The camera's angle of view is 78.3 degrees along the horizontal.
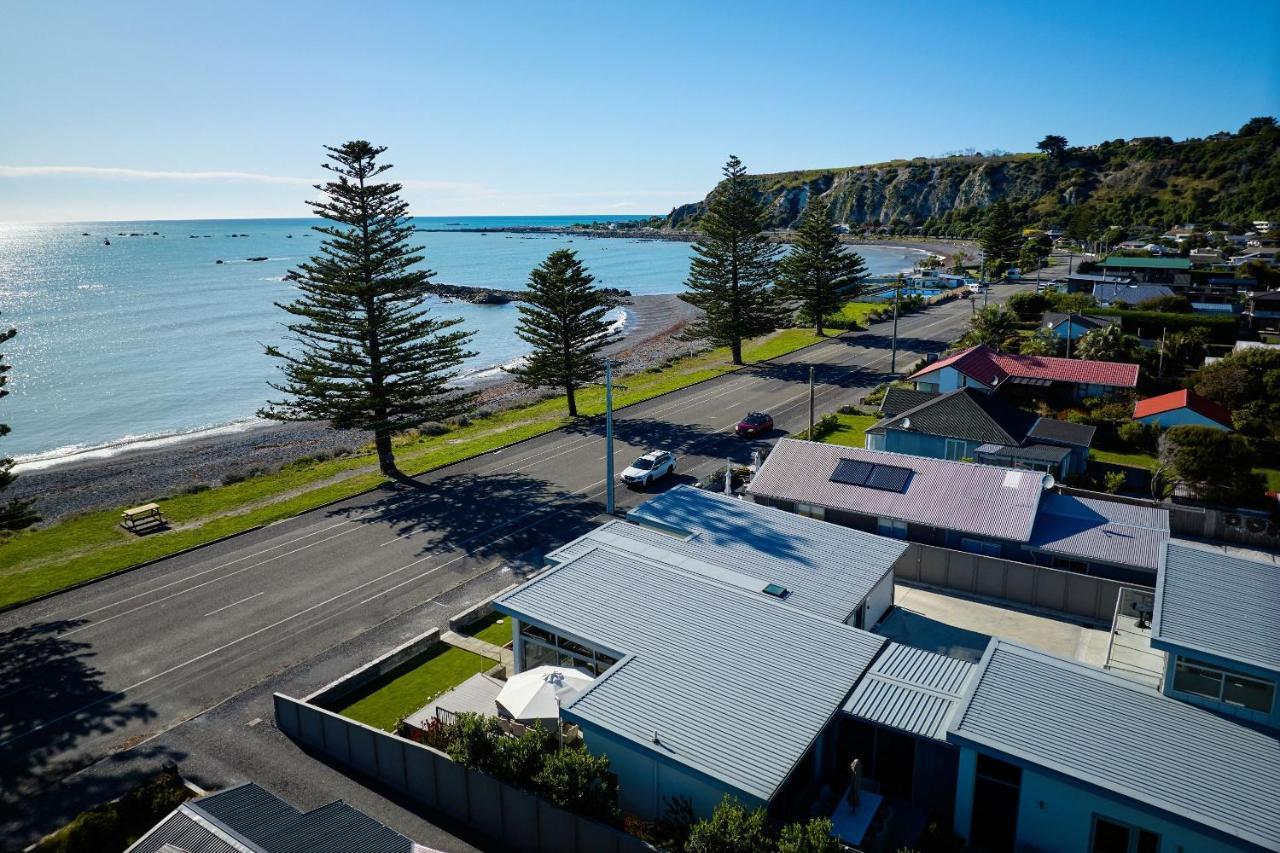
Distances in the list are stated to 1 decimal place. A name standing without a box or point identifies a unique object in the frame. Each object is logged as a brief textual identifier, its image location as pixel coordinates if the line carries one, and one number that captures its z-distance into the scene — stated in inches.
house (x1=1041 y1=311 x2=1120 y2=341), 2317.1
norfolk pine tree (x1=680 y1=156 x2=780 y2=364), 2591.0
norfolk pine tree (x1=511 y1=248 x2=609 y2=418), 1998.0
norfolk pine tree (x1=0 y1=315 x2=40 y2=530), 1090.1
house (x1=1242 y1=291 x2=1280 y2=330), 2655.0
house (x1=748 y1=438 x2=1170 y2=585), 1032.2
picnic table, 1362.9
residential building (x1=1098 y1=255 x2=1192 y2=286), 3266.7
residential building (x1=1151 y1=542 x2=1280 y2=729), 629.9
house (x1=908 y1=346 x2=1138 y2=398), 1840.6
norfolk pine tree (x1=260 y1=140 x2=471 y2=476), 1545.3
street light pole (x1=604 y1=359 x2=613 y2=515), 1268.5
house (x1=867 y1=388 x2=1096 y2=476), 1393.9
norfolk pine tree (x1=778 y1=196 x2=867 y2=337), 2871.6
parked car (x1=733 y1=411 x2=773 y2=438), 1760.6
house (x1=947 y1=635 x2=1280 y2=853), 544.7
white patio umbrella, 703.1
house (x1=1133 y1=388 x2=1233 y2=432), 1569.9
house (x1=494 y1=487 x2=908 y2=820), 615.8
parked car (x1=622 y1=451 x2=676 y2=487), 1480.1
